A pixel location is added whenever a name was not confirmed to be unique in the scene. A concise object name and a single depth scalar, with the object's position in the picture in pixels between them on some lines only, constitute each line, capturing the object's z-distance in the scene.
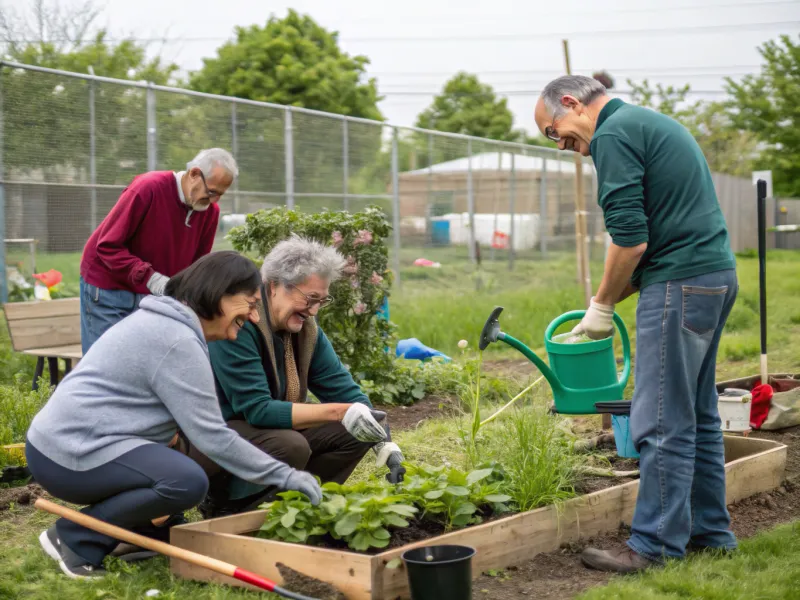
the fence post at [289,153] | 9.59
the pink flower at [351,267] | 6.44
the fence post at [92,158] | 7.24
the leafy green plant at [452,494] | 3.32
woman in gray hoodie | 3.08
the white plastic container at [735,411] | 5.10
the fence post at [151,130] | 7.64
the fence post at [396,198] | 11.27
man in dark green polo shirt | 3.21
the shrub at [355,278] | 6.37
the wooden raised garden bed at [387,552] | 2.91
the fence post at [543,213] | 16.50
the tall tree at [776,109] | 31.19
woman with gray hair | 3.58
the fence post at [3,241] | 6.68
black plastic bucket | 2.71
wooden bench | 6.36
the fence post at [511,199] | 14.56
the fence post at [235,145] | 8.86
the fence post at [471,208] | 13.35
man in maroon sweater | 4.73
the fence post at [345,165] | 10.58
